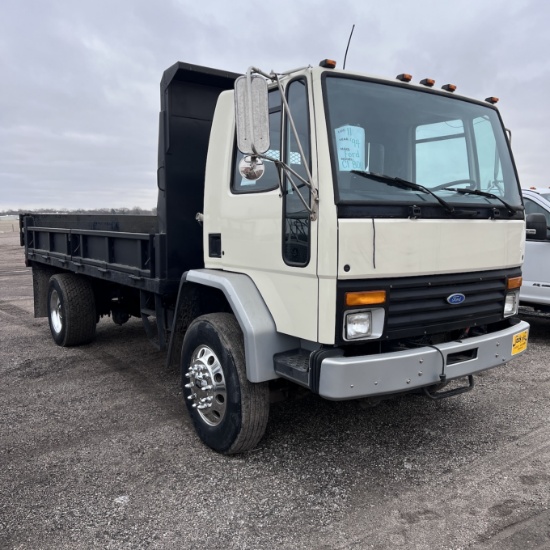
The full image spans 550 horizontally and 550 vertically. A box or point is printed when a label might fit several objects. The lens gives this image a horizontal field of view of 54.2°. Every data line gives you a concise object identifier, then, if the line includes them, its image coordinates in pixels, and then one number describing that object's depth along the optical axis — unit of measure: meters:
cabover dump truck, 2.94
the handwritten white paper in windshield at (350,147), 3.03
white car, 6.48
